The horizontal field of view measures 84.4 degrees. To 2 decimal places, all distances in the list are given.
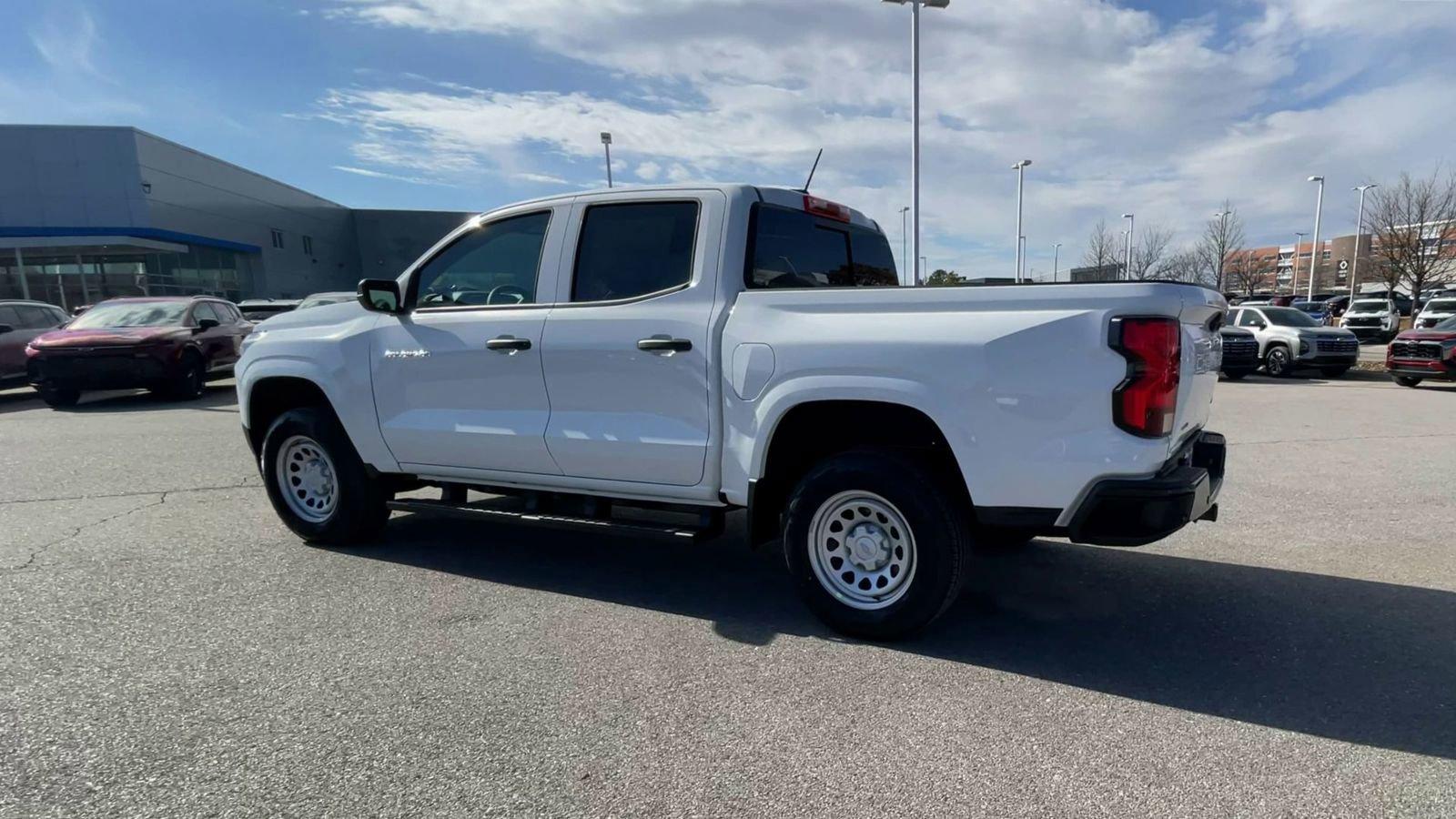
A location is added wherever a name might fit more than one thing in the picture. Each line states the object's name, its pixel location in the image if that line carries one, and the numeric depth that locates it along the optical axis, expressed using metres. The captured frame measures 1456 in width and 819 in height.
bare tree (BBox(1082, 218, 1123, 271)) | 42.09
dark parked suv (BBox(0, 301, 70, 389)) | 13.03
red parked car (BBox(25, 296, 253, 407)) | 11.59
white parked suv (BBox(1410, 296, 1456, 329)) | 21.75
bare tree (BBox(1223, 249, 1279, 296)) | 61.41
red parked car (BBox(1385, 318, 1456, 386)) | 13.94
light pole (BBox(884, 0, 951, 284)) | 18.09
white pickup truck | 3.07
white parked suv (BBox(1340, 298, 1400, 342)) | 28.83
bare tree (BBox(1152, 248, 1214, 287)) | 45.56
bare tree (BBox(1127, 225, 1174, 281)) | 40.47
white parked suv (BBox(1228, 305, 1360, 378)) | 16.27
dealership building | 28.95
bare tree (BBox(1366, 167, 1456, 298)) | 38.16
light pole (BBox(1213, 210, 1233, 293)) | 44.34
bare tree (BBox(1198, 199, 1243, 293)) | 44.69
